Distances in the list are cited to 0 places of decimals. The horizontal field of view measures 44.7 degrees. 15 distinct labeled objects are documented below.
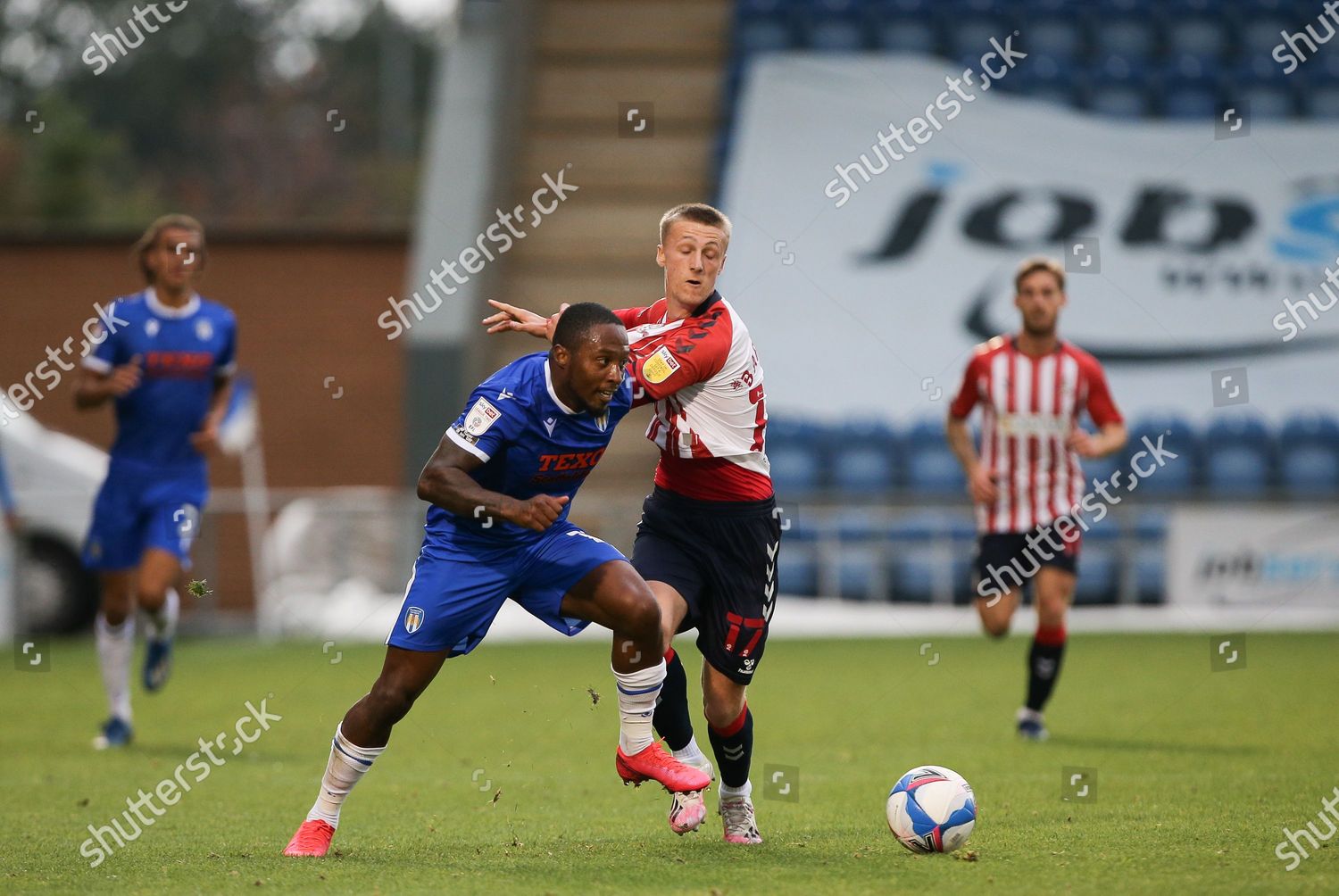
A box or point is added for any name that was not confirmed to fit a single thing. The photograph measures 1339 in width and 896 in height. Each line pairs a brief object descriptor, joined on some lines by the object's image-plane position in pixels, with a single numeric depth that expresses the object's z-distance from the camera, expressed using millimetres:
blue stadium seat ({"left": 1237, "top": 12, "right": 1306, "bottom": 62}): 20375
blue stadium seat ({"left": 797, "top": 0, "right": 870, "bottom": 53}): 20484
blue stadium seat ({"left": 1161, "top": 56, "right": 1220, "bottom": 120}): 19625
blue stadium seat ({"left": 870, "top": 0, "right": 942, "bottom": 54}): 20250
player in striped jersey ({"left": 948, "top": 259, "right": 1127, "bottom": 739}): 8805
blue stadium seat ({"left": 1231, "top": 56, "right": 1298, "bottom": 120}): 19578
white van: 15250
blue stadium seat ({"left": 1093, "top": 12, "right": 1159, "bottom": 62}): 20516
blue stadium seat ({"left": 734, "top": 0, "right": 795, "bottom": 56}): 20641
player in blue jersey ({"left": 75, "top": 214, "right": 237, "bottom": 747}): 8945
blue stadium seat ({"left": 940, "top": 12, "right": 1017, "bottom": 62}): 20203
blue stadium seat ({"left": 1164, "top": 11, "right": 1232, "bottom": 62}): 20453
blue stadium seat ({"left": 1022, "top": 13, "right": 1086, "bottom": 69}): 20422
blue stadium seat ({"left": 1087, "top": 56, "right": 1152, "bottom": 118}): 19703
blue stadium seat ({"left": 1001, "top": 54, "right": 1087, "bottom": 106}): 19781
